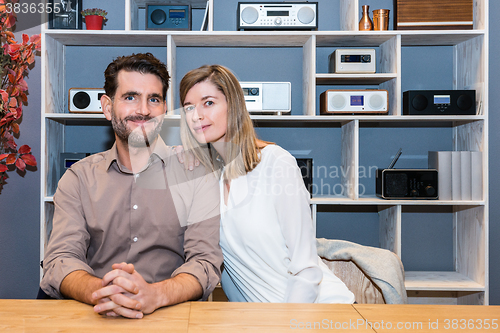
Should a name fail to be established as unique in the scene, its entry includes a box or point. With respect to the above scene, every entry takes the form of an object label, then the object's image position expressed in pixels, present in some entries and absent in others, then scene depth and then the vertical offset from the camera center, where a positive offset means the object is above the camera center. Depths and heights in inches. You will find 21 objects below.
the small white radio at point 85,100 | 86.4 +14.4
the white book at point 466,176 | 88.4 -2.9
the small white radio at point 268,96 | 87.7 +15.7
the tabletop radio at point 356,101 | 87.8 +14.5
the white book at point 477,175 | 87.4 -2.8
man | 46.1 -6.1
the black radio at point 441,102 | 87.4 +14.3
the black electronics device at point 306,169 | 87.4 -1.4
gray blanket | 53.8 -14.8
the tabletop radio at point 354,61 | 89.0 +24.3
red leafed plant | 85.6 +19.3
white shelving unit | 86.8 +17.4
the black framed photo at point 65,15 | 88.0 +34.9
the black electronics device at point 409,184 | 87.9 -4.8
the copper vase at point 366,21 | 90.4 +34.1
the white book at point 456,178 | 88.9 -3.4
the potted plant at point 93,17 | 88.7 +34.3
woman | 47.8 -5.4
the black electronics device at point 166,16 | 88.5 +34.5
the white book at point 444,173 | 89.0 -2.3
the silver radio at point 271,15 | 87.7 +34.6
